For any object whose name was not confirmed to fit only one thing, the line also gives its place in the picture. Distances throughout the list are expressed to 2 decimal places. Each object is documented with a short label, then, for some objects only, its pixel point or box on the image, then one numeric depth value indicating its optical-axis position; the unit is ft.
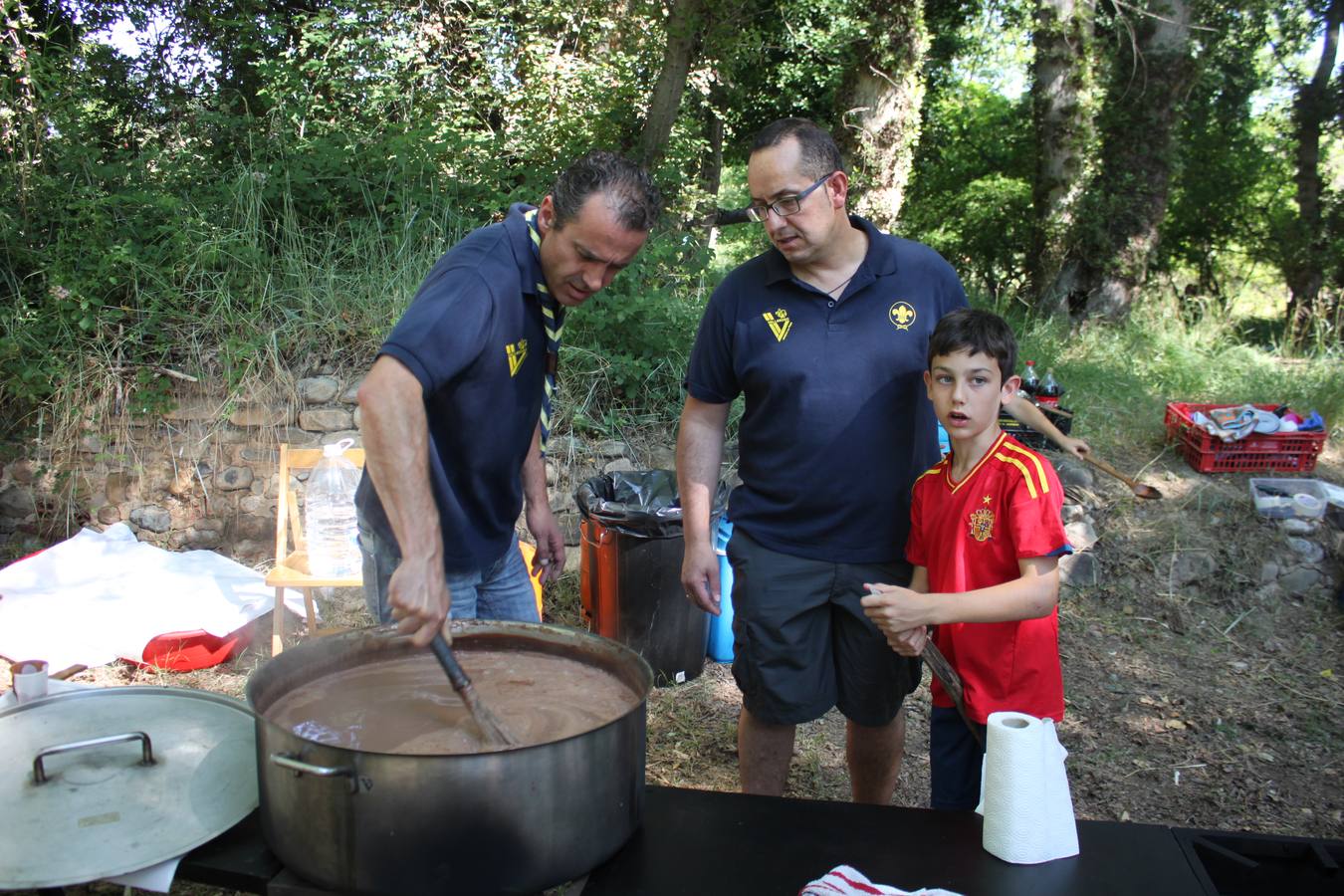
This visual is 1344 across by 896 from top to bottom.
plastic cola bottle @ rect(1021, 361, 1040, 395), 20.25
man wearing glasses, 8.54
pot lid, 5.08
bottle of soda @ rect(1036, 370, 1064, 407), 20.08
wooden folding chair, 13.55
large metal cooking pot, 4.72
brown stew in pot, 5.91
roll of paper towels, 5.55
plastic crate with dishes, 20.27
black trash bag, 14.15
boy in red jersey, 7.06
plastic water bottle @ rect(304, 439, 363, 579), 15.12
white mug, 6.40
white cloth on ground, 14.33
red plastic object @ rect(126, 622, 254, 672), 14.55
